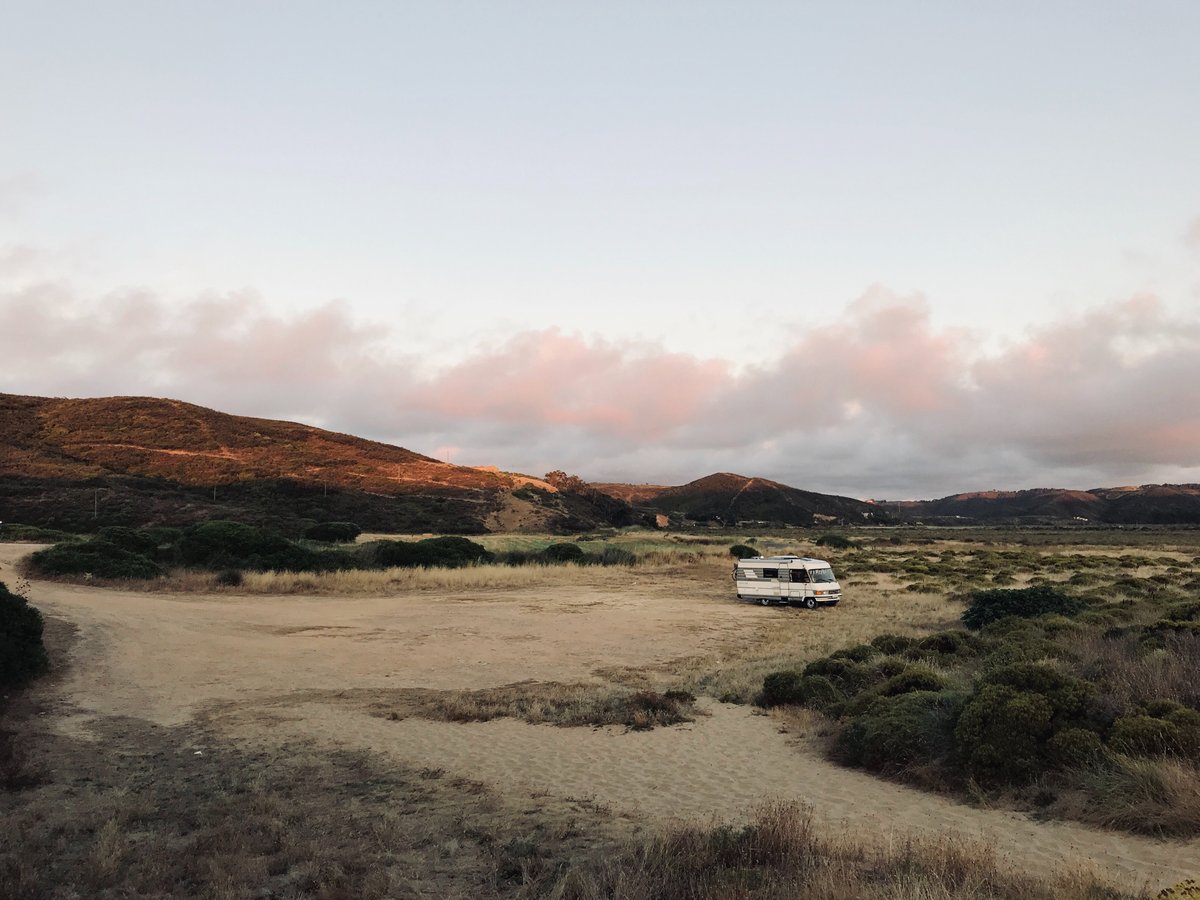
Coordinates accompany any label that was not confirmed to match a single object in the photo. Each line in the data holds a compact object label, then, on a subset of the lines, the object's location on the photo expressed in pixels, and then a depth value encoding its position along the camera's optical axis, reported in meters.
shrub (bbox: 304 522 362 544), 56.16
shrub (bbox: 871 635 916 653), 18.75
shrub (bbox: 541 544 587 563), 49.59
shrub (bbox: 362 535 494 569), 43.59
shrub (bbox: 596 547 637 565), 51.44
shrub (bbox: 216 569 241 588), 33.88
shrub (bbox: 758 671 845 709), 14.15
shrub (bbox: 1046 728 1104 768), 9.05
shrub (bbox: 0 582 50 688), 15.39
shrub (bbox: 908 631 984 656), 17.78
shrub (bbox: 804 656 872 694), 15.05
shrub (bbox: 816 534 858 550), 74.06
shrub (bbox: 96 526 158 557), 37.62
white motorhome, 32.25
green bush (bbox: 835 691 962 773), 10.42
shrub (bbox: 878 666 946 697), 13.19
